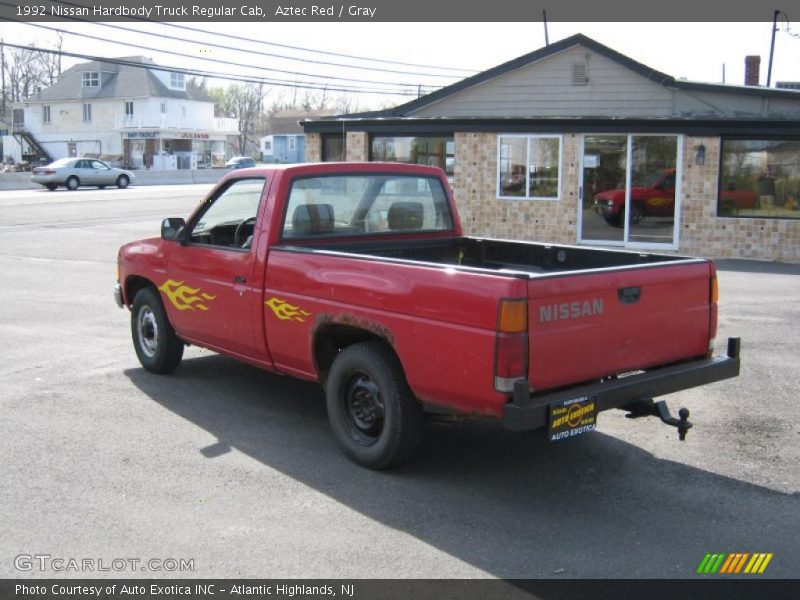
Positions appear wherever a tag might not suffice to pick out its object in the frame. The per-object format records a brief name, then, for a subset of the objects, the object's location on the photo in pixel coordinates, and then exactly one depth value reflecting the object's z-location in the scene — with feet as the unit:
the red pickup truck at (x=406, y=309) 15.16
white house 236.84
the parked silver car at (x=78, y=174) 139.95
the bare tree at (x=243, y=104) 380.78
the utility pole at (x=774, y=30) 126.58
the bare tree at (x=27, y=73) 302.86
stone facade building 56.75
